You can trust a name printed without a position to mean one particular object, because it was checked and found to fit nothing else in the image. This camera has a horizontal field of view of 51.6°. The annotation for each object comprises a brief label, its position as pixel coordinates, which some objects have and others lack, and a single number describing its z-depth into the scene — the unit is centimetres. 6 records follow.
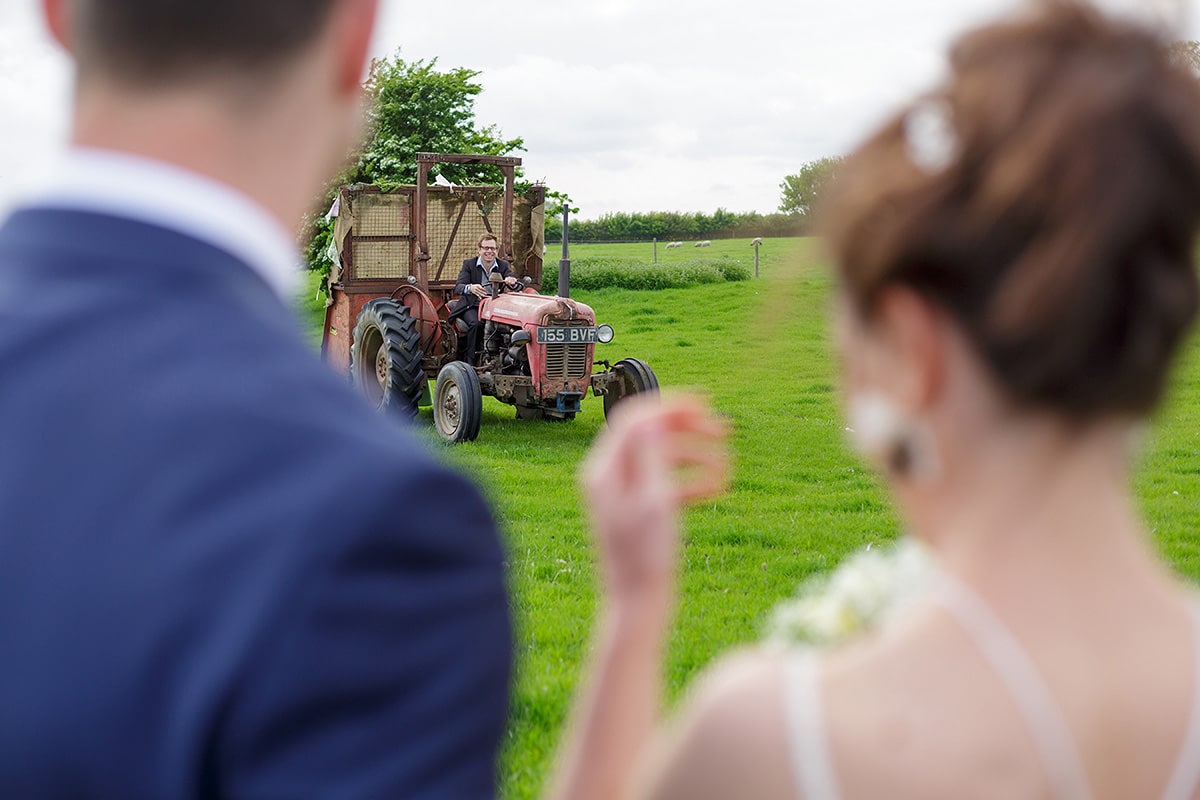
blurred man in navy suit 79
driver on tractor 1195
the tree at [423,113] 2700
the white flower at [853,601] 119
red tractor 1109
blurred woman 94
